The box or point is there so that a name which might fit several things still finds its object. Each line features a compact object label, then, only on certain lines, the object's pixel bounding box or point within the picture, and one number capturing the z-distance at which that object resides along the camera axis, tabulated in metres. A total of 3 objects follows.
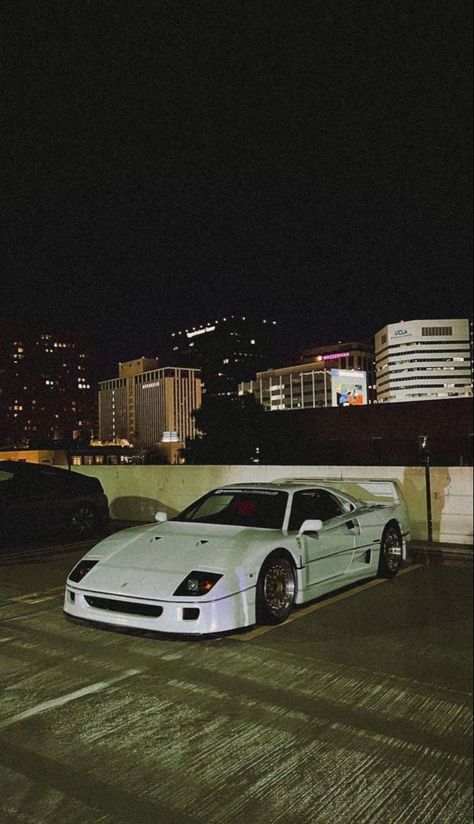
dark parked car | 8.62
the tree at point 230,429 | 41.72
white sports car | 4.27
